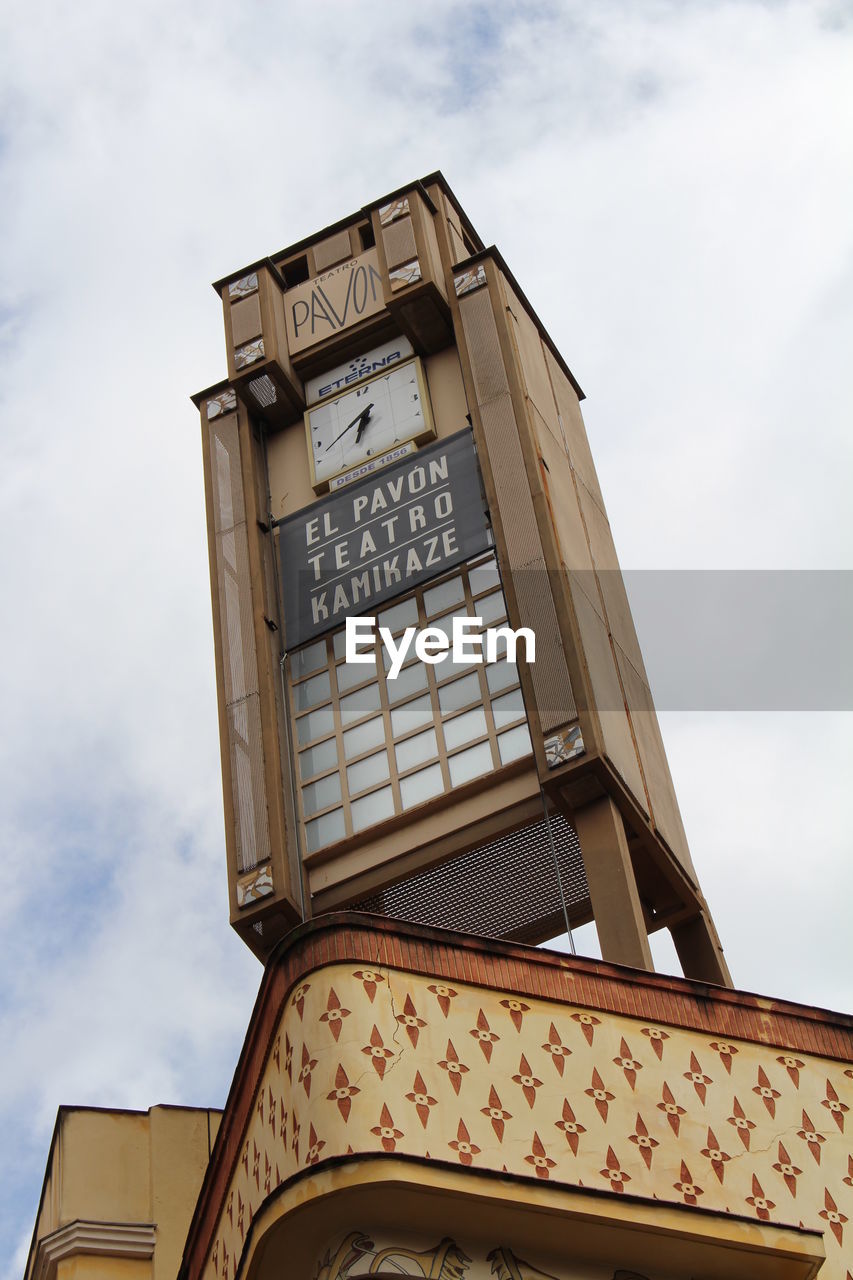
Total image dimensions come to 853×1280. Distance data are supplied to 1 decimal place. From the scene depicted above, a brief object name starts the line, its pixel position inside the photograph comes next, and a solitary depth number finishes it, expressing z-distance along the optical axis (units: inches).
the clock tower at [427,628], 719.7
